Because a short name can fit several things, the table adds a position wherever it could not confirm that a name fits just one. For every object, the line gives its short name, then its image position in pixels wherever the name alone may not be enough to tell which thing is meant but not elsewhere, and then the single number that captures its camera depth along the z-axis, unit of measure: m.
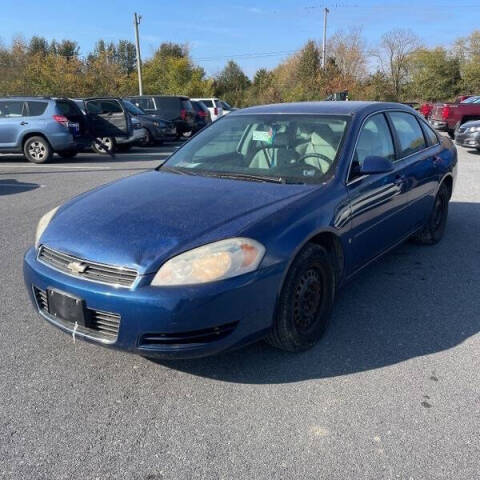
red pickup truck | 17.28
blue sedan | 2.50
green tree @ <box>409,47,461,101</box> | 38.78
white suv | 25.20
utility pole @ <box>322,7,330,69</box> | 40.97
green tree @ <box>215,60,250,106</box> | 52.69
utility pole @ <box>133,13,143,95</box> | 31.96
